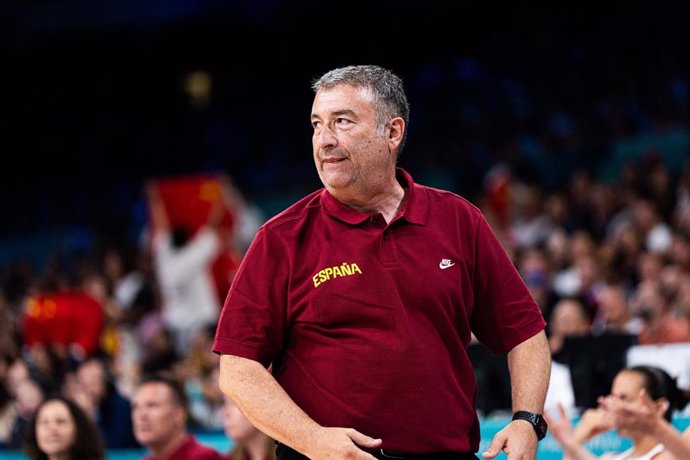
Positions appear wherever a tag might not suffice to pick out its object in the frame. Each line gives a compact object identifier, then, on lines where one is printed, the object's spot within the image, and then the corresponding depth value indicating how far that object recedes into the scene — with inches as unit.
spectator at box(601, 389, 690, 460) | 283.6
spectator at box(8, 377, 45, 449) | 658.8
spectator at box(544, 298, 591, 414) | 483.5
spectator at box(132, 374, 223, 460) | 453.7
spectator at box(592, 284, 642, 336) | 637.3
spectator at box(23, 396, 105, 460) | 472.7
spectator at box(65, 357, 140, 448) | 613.6
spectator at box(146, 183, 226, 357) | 899.4
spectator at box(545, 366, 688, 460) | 378.9
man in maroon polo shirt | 257.8
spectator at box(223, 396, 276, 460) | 458.9
